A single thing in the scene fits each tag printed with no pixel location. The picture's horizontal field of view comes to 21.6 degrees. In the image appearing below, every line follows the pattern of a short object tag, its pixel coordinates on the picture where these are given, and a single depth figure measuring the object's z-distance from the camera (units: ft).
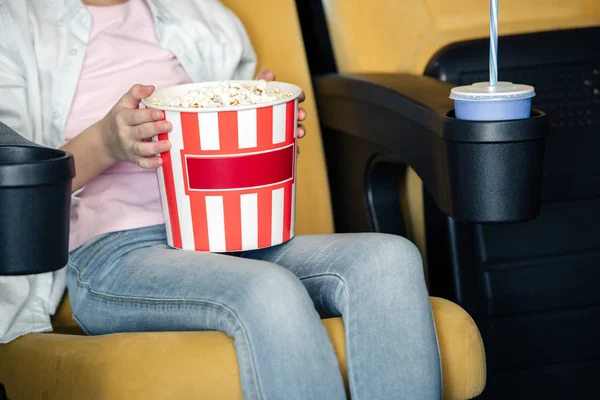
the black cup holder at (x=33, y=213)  4.87
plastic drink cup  5.57
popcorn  5.73
